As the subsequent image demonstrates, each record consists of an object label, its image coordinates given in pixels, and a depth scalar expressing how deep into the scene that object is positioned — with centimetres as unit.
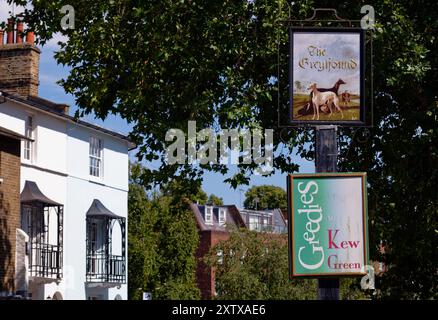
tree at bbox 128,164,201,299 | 5584
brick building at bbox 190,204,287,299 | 8138
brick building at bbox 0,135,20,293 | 3325
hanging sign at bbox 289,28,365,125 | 1672
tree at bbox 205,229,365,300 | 6150
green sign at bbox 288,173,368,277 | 1539
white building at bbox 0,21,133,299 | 4078
